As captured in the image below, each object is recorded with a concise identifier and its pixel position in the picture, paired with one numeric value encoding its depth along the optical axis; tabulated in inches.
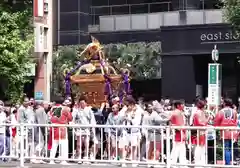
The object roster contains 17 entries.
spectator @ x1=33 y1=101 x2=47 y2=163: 647.1
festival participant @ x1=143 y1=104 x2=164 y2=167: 600.4
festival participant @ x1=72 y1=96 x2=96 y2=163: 708.0
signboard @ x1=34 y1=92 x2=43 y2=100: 1362.1
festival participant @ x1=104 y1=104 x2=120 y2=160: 619.5
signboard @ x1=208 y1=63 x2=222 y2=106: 813.2
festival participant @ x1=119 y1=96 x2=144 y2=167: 615.1
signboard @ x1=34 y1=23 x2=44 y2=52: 1409.9
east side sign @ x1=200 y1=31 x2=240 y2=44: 1275.8
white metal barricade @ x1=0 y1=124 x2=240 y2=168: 581.9
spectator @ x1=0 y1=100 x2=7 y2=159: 653.9
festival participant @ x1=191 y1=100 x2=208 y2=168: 581.0
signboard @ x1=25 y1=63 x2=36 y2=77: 1155.2
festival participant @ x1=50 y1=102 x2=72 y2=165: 643.4
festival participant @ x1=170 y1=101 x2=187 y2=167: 588.7
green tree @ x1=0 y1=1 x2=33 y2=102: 1066.7
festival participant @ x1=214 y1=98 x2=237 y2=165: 634.8
